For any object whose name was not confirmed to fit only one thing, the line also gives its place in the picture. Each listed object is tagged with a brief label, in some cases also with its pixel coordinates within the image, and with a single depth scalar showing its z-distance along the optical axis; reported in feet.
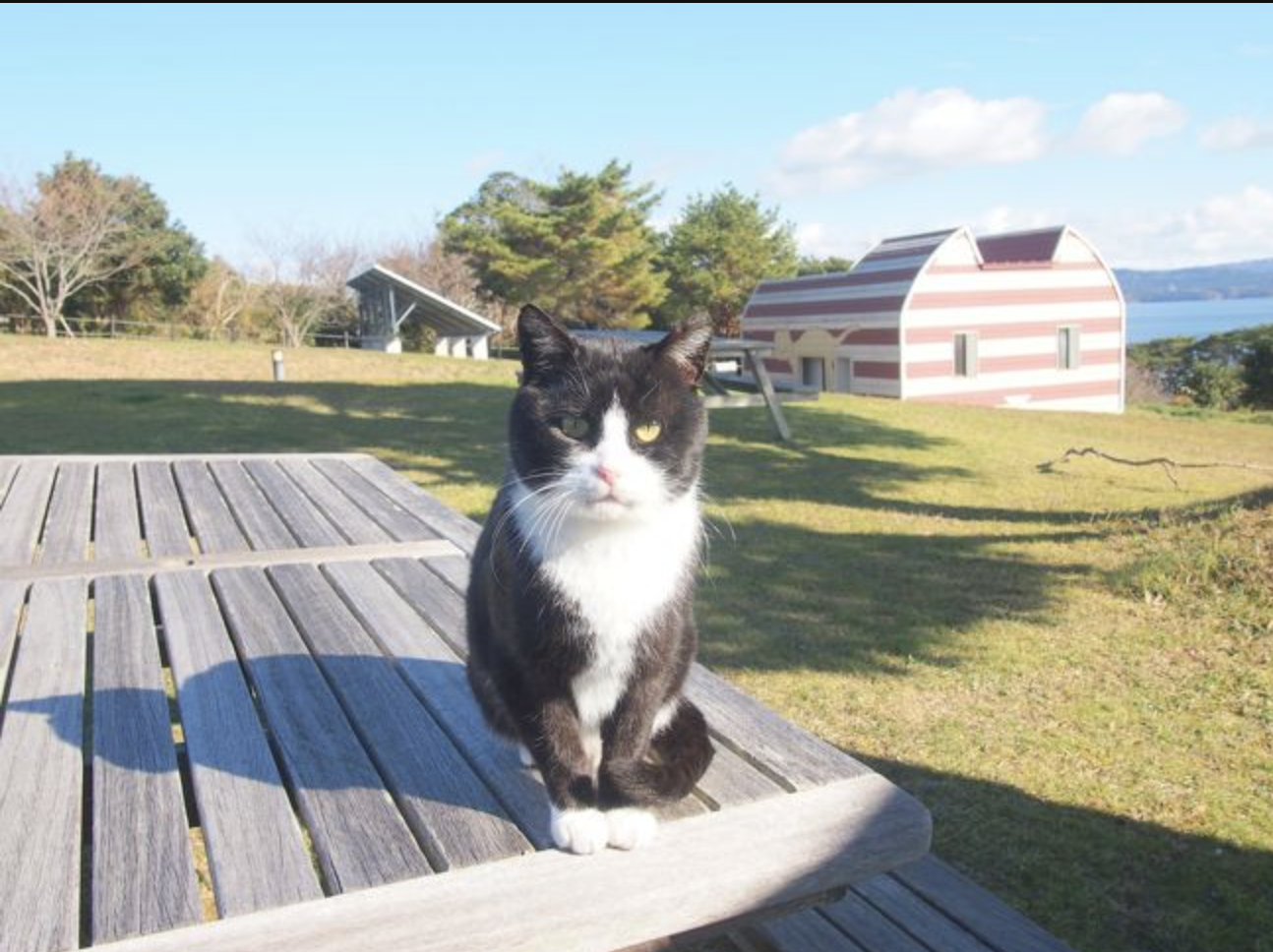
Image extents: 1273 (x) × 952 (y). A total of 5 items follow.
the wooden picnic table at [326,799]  4.28
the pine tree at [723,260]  92.43
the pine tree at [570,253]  85.30
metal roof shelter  79.77
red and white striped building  54.90
